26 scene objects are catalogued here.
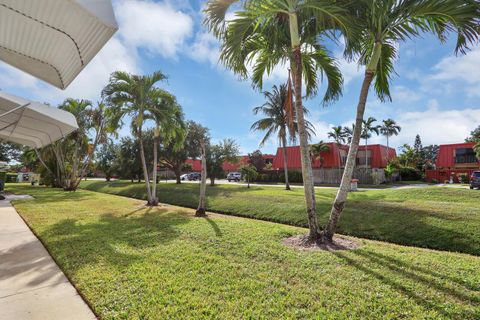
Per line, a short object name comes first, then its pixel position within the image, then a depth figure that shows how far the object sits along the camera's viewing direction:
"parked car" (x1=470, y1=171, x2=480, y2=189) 19.65
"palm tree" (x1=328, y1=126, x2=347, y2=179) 37.84
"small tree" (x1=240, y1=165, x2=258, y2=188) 24.25
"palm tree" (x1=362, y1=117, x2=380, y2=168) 37.88
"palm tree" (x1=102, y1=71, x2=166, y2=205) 12.46
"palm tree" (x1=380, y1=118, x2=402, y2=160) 44.06
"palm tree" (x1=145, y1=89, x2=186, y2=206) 13.30
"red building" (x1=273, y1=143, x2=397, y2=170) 31.37
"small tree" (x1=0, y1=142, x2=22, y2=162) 41.41
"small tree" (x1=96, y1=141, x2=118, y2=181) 40.62
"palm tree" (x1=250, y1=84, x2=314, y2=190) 22.27
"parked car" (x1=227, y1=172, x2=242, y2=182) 39.33
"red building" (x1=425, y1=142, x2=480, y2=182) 30.59
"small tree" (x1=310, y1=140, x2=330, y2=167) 31.28
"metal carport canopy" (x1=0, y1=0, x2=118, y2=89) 4.56
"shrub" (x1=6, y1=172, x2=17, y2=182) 42.27
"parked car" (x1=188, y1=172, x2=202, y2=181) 44.50
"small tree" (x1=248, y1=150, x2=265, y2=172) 37.62
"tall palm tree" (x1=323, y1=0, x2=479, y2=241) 4.94
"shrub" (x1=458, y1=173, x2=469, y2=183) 29.32
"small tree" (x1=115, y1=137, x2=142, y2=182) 27.42
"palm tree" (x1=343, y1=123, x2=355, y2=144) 37.12
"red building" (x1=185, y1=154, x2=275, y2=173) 42.64
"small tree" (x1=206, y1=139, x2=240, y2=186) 26.97
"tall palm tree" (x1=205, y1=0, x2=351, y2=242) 5.67
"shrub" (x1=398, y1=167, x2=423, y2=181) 36.34
